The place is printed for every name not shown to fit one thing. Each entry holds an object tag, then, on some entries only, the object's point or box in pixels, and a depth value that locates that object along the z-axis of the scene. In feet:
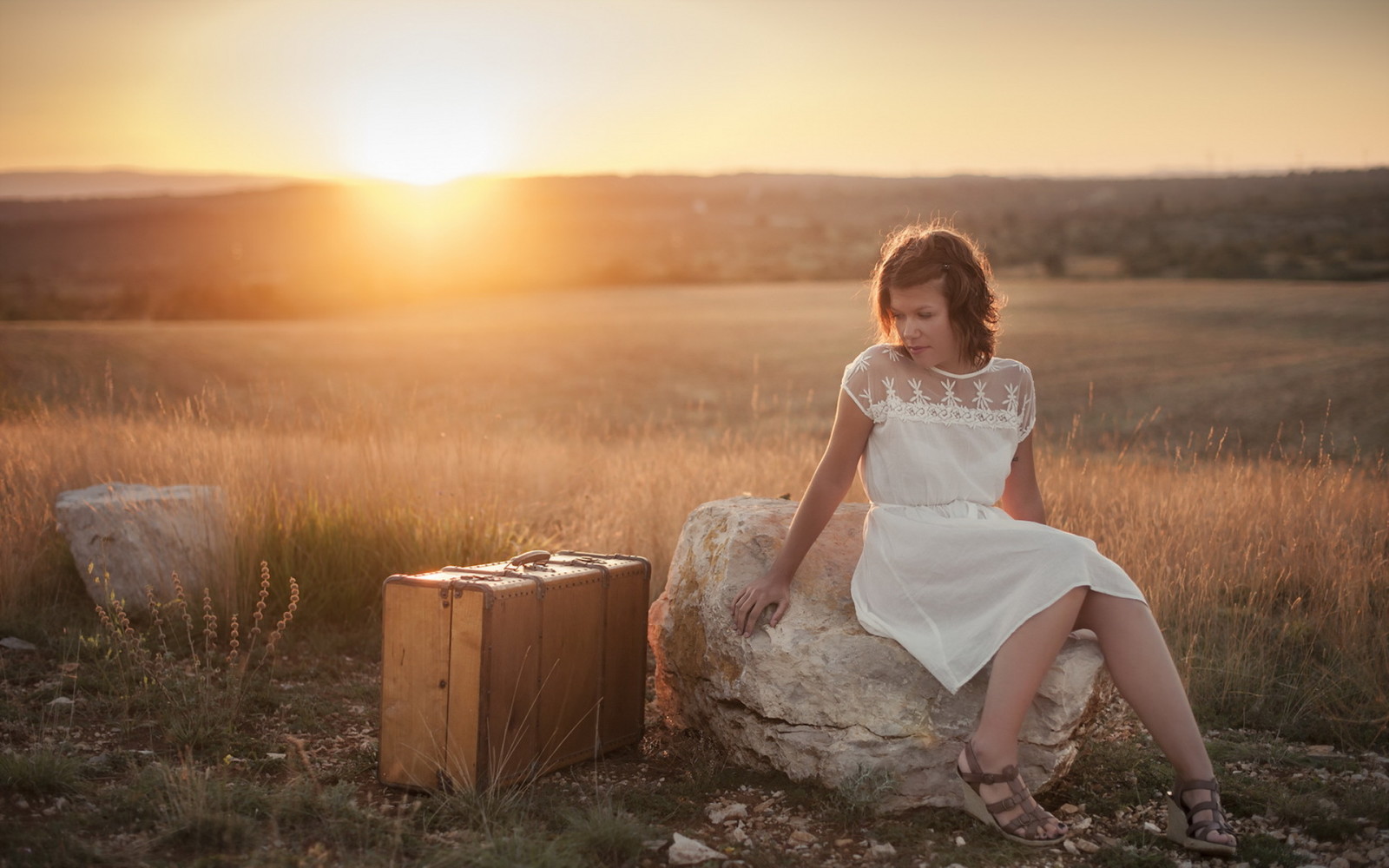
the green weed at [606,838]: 10.09
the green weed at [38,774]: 11.06
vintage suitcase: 11.32
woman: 10.39
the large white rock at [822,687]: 11.33
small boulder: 18.49
